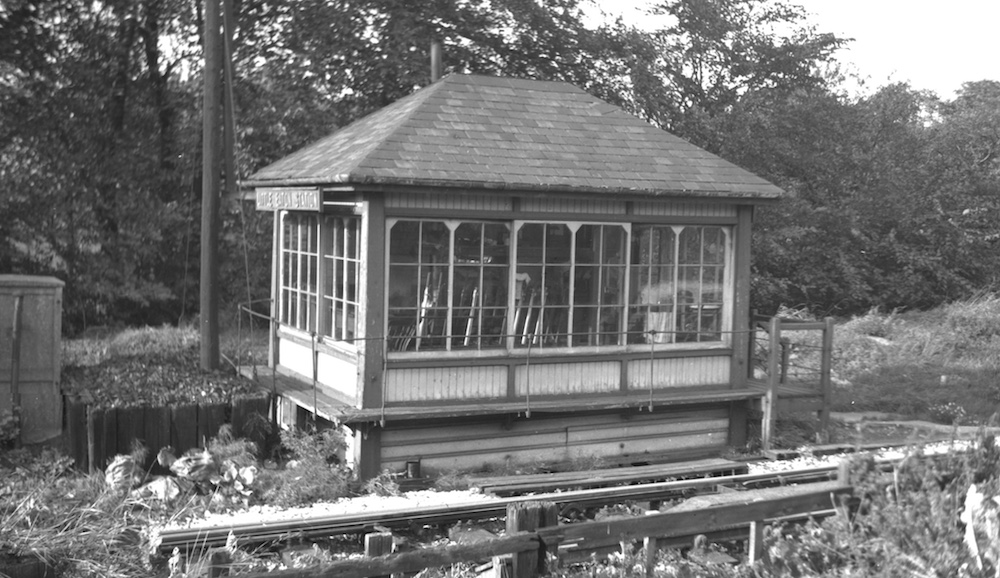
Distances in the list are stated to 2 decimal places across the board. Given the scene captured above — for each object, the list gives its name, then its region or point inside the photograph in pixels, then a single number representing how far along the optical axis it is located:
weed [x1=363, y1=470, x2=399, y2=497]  10.85
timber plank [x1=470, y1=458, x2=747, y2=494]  10.61
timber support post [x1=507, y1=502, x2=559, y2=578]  5.77
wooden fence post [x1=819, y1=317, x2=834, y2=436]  13.62
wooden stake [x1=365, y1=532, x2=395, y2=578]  6.22
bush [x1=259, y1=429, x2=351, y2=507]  10.45
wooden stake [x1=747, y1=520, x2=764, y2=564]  6.35
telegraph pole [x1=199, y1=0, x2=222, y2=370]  14.05
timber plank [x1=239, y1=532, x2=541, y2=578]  5.30
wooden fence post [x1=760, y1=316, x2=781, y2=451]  13.02
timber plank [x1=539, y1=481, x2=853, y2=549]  5.93
